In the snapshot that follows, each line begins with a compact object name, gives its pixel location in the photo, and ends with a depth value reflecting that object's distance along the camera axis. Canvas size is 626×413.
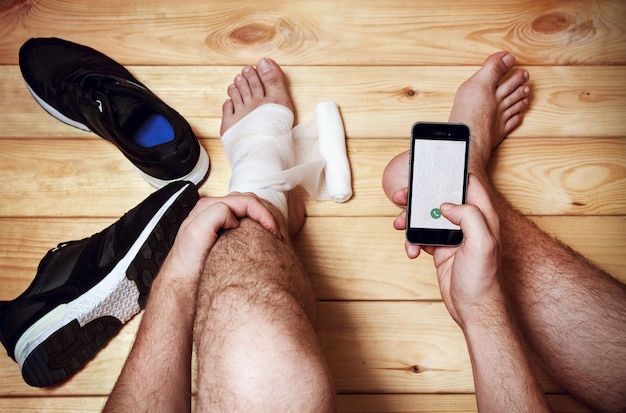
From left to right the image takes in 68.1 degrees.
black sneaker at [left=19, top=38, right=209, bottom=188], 0.91
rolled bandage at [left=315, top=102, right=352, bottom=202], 0.97
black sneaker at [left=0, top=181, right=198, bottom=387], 0.87
